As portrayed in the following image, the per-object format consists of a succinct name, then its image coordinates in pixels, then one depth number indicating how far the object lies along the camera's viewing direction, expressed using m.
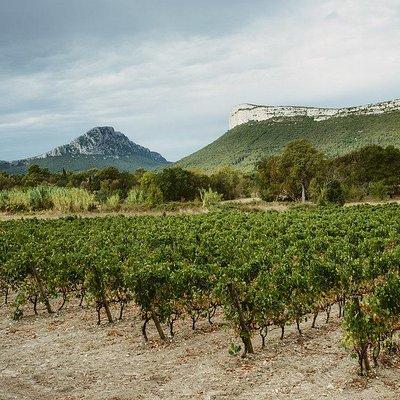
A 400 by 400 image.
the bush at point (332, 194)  53.97
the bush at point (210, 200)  56.59
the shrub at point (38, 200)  54.53
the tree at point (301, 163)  64.94
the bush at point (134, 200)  56.88
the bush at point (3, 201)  55.31
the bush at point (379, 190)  62.02
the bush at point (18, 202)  54.28
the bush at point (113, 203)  54.90
